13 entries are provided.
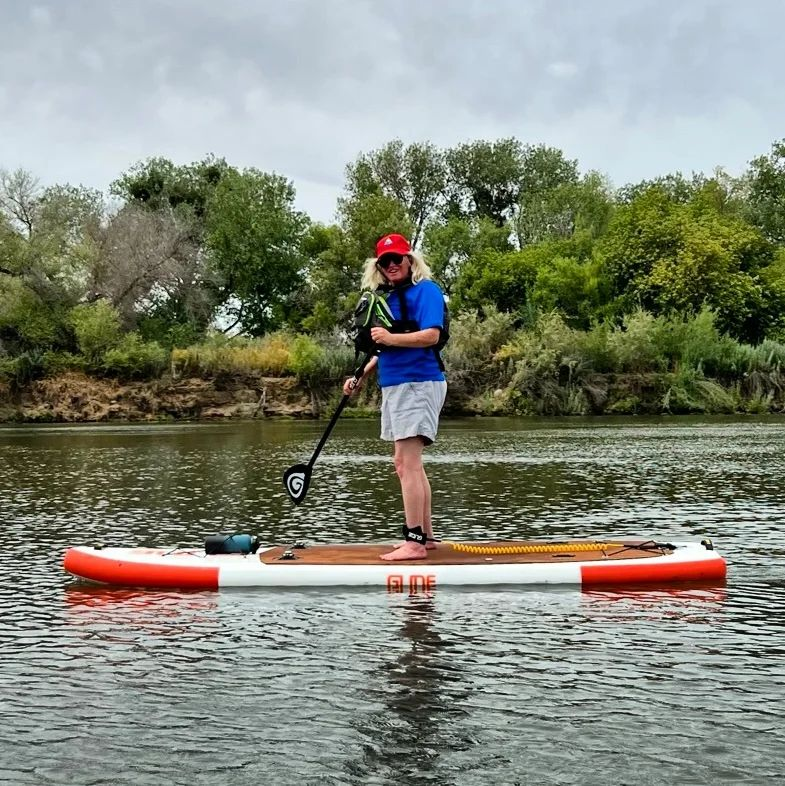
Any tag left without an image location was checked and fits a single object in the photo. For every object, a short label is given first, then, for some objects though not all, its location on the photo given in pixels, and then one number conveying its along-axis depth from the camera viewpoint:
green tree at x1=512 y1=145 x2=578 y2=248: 73.06
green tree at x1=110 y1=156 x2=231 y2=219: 75.00
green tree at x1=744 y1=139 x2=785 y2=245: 78.25
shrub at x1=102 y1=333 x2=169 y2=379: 54.19
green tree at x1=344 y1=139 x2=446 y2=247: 75.50
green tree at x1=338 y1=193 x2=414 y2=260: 62.44
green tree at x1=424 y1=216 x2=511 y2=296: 66.75
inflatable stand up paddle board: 8.25
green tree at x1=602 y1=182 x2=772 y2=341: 57.25
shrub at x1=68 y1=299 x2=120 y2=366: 53.84
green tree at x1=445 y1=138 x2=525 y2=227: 78.00
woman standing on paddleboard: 8.59
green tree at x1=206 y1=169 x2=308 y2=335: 69.19
